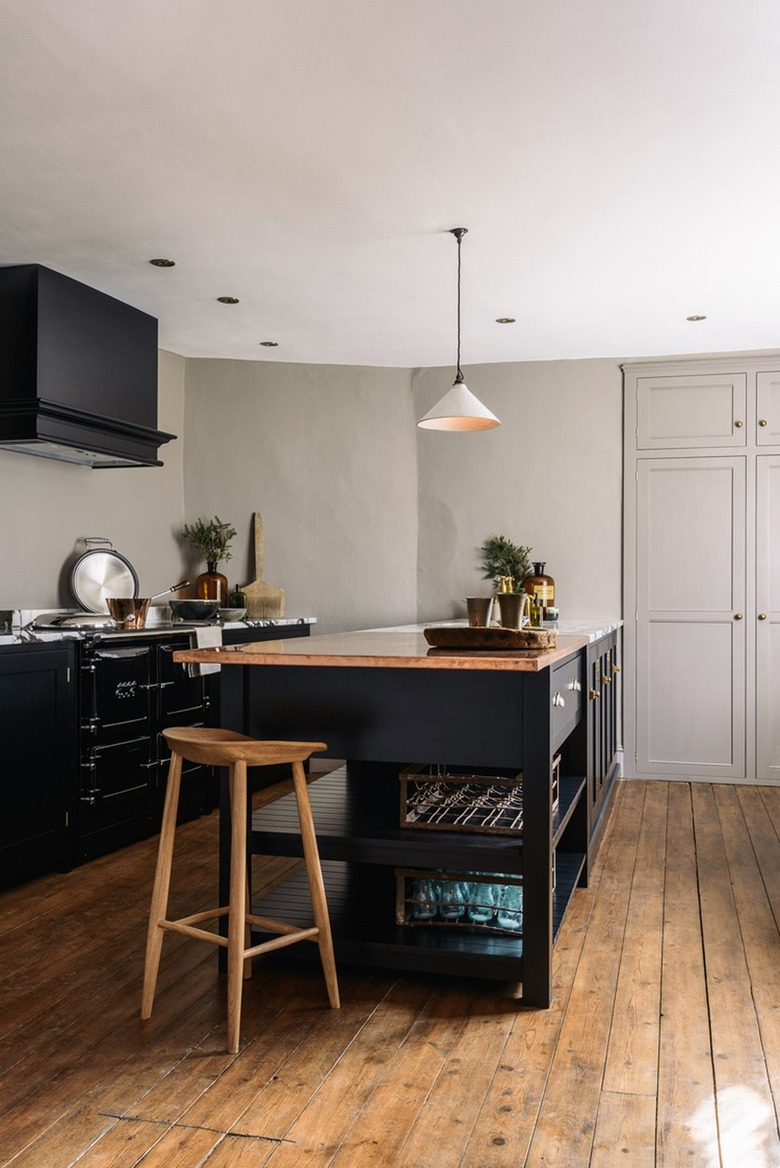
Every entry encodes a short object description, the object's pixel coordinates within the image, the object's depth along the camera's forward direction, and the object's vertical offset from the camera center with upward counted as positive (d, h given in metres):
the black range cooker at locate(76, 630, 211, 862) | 3.76 -0.61
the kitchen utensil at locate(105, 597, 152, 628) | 4.27 -0.13
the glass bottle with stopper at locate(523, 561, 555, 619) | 5.47 -0.01
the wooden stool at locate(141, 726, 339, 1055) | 2.22 -0.70
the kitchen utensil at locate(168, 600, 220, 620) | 5.12 -0.14
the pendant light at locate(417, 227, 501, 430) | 3.61 +0.68
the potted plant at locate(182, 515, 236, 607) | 5.79 +0.22
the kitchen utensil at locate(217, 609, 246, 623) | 5.30 -0.17
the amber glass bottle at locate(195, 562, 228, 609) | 5.78 -0.01
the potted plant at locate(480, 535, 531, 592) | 5.71 +0.15
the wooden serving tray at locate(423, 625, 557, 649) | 2.55 -0.15
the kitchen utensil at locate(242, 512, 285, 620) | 5.96 -0.09
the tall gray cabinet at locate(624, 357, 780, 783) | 5.38 +0.09
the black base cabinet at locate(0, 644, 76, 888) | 3.37 -0.65
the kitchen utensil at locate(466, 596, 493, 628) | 2.82 -0.08
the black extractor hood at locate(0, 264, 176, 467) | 3.91 +0.93
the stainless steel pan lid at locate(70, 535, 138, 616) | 4.80 +0.03
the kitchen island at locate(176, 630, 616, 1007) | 2.45 -0.43
